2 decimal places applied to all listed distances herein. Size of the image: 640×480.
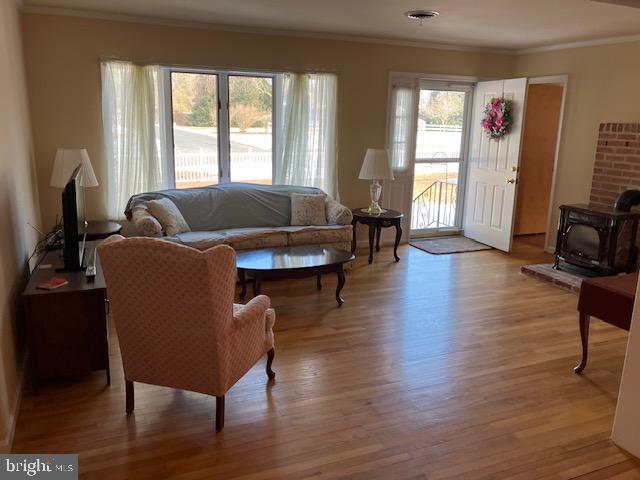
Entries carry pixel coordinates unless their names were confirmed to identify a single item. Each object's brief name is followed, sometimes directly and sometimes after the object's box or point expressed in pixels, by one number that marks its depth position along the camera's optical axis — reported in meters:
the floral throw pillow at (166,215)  4.68
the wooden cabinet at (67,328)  2.82
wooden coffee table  4.00
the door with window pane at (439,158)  6.62
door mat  6.33
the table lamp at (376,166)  5.68
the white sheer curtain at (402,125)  6.25
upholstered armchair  2.31
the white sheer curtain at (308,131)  5.60
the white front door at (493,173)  6.04
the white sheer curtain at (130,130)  4.89
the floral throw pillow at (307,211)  5.38
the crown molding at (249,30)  4.62
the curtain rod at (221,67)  4.84
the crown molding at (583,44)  5.21
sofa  4.71
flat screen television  3.01
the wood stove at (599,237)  4.86
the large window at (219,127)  5.34
